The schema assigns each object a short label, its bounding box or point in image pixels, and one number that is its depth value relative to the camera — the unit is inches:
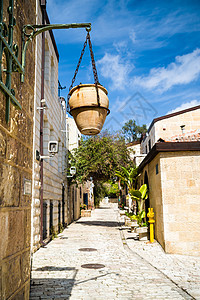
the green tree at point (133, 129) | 1782.7
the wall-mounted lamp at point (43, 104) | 398.8
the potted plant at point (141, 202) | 423.5
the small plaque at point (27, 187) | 124.3
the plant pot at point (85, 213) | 1034.1
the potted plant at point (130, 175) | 573.4
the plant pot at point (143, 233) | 405.4
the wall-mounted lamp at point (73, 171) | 599.2
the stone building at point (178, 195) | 312.0
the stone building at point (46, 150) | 378.0
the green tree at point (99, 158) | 661.9
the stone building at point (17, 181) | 97.1
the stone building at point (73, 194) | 761.6
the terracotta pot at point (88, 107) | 158.2
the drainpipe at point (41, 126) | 391.9
